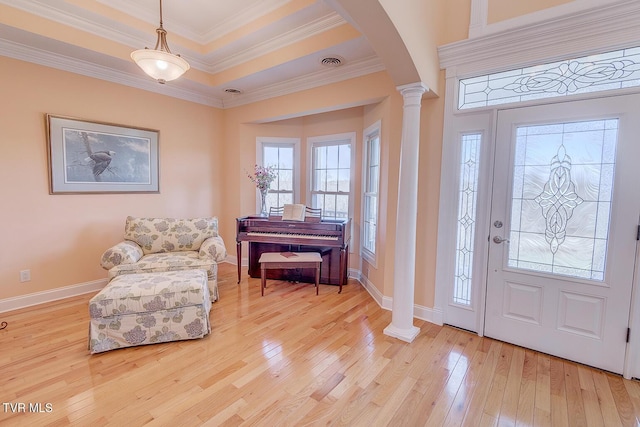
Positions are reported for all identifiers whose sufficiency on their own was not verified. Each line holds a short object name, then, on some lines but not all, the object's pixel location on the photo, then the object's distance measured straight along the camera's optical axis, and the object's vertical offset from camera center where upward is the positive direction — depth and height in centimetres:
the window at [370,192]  360 +2
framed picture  319 +38
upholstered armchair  305 -71
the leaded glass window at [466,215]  260 -18
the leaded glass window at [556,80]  200 +92
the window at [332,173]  420 +30
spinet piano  361 -63
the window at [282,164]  463 +46
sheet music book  380 -27
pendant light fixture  221 +102
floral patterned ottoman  225 -102
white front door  202 -24
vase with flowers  422 +18
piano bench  346 -85
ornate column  246 -28
